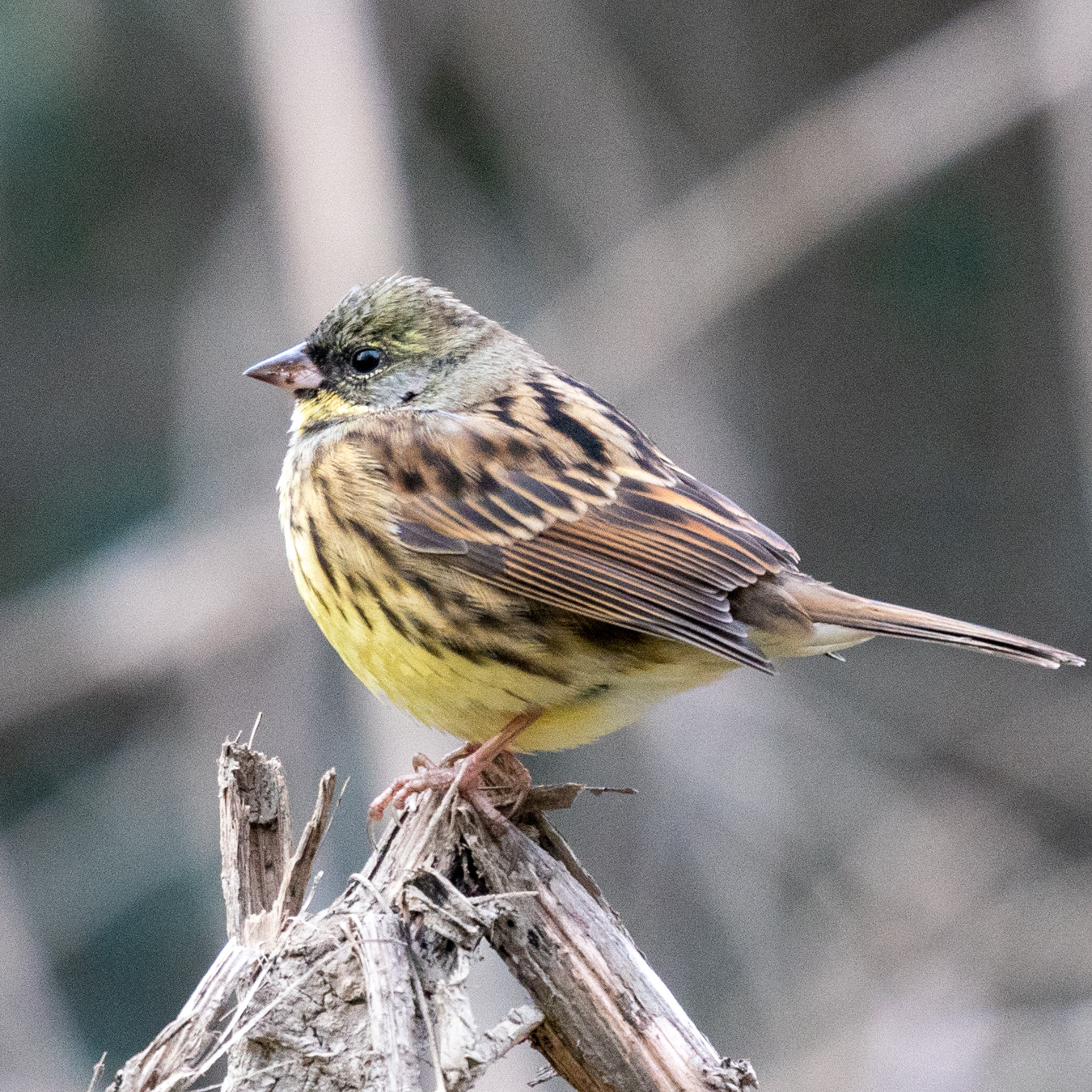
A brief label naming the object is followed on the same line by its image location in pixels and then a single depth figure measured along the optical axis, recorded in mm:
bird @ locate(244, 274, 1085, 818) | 6762
